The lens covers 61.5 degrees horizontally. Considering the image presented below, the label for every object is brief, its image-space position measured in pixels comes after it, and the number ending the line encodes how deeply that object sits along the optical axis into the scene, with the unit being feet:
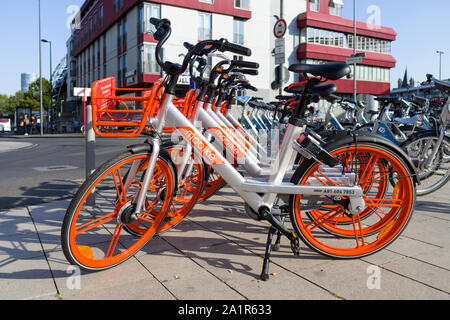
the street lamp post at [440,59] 189.41
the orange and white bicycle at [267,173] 8.25
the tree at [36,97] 192.54
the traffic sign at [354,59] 38.73
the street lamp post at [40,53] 102.00
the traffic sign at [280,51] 27.61
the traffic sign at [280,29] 27.86
